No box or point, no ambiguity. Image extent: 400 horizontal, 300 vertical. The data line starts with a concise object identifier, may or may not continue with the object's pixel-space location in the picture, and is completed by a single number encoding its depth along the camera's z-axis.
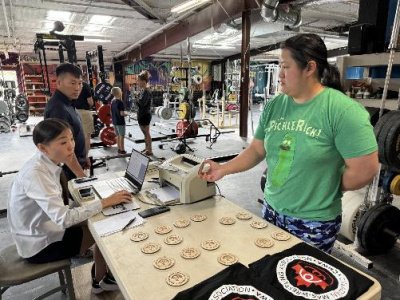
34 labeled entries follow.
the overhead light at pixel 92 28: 8.21
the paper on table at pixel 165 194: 1.80
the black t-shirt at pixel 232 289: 0.93
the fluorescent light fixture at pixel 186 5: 4.59
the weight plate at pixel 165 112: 9.09
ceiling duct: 5.04
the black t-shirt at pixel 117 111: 5.63
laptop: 1.93
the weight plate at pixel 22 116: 9.87
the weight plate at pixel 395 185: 2.42
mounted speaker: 2.50
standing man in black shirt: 2.46
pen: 1.45
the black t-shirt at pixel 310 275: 0.94
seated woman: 1.51
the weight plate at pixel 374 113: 2.61
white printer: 1.71
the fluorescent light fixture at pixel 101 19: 7.40
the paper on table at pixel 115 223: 1.42
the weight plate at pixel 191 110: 6.45
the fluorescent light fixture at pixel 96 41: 10.17
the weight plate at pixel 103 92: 6.73
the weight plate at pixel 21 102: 9.85
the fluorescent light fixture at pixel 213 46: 11.70
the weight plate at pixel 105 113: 6.75
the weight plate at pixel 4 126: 8.86
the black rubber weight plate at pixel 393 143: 2.07
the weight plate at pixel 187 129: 6.40
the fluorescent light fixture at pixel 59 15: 6.77
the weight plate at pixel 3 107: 8.43
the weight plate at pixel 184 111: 6.62
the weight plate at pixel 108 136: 6.68
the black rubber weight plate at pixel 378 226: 2.40
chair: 1.52
